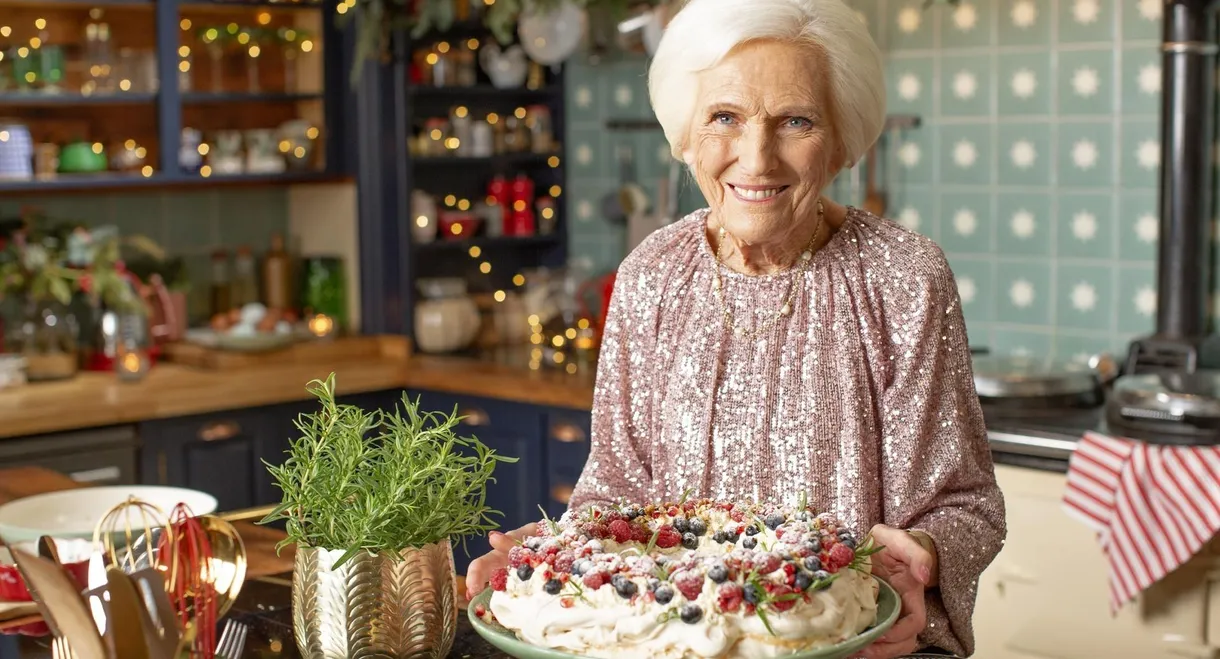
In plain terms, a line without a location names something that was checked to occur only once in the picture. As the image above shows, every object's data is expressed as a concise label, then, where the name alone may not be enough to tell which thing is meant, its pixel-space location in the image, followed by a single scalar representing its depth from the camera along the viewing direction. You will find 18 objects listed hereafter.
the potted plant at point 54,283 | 3.73
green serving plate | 1.16
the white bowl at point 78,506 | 1.92
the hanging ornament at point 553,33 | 4.21
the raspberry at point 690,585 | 1.19
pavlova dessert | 1.18
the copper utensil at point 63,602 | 1.20
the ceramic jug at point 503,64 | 4.42
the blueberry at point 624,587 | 1.19
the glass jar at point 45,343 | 3.72
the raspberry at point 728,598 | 1.17
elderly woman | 1.56
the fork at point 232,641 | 1.53
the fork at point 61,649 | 1.30
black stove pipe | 3.04
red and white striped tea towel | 2.62
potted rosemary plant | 1.36
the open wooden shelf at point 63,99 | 3.66
